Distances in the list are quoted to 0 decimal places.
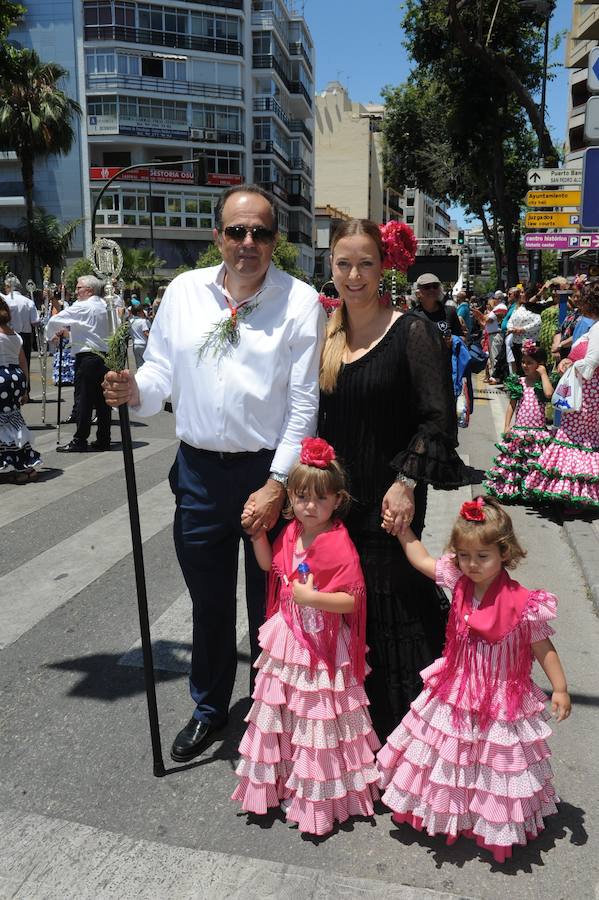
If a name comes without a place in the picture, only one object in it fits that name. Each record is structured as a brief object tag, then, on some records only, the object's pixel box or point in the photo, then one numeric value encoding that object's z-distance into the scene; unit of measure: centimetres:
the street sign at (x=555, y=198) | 1409
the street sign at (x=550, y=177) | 1349
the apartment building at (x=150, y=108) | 5162
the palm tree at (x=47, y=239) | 3988
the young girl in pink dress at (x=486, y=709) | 244
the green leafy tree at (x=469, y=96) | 1923
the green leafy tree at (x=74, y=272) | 4165
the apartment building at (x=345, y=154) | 9344
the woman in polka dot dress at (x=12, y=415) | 790
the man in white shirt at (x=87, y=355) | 927
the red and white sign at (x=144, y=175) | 5250
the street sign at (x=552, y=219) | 1444
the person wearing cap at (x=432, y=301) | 839
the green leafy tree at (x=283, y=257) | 4842
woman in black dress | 262
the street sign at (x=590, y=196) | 622
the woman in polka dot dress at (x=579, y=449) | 638
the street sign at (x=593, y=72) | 584
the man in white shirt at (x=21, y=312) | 1309
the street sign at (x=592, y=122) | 589
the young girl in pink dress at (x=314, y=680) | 258
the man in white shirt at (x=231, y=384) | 275
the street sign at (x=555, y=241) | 1396
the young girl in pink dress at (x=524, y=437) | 684
